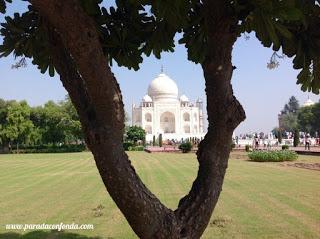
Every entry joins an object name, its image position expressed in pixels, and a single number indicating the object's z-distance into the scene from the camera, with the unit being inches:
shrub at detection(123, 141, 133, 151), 1345.1
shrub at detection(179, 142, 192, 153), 1009.9
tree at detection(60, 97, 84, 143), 1337.2
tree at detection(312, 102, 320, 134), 1879.3
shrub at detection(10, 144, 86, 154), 1334.8
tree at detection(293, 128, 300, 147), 1193.3
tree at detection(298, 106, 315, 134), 1958.7
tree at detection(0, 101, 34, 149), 1371.6
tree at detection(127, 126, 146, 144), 1455.6
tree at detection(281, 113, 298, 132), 2492.9
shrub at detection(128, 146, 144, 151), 1287.4
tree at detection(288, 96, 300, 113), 3123.0
